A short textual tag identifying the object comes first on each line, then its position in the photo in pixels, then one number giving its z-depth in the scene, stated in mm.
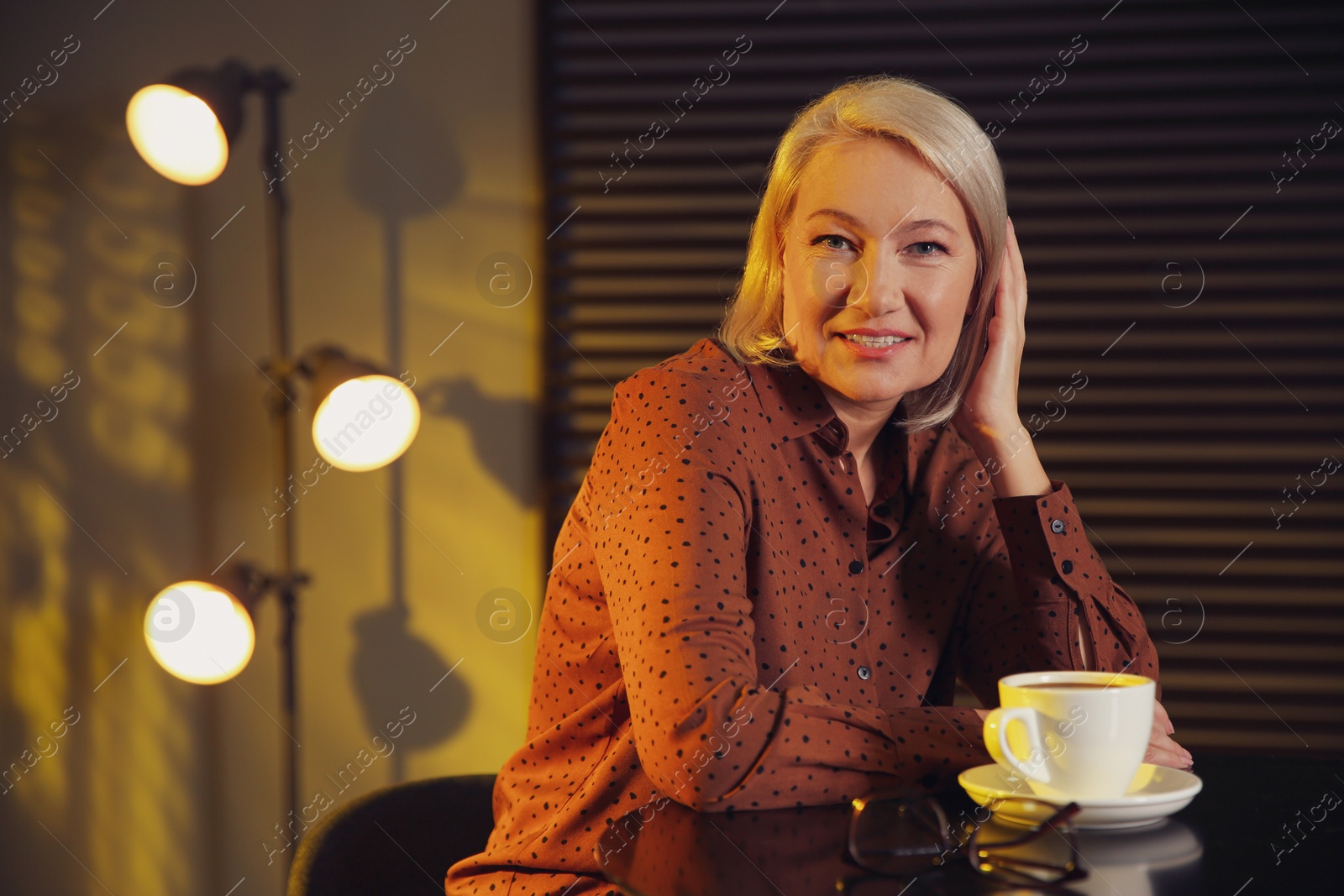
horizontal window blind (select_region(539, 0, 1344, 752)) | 2314
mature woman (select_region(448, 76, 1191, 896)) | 1179
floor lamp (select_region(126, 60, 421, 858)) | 1992
